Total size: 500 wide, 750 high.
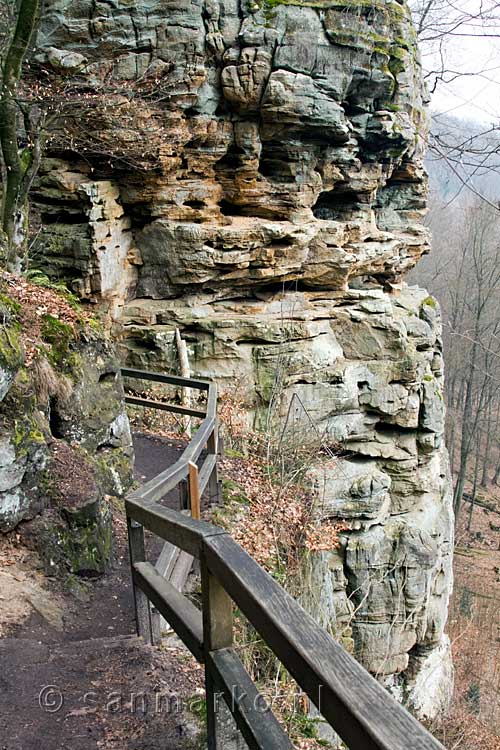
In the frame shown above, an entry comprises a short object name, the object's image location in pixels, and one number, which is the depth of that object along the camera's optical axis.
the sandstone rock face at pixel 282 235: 11.71
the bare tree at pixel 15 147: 8.06
